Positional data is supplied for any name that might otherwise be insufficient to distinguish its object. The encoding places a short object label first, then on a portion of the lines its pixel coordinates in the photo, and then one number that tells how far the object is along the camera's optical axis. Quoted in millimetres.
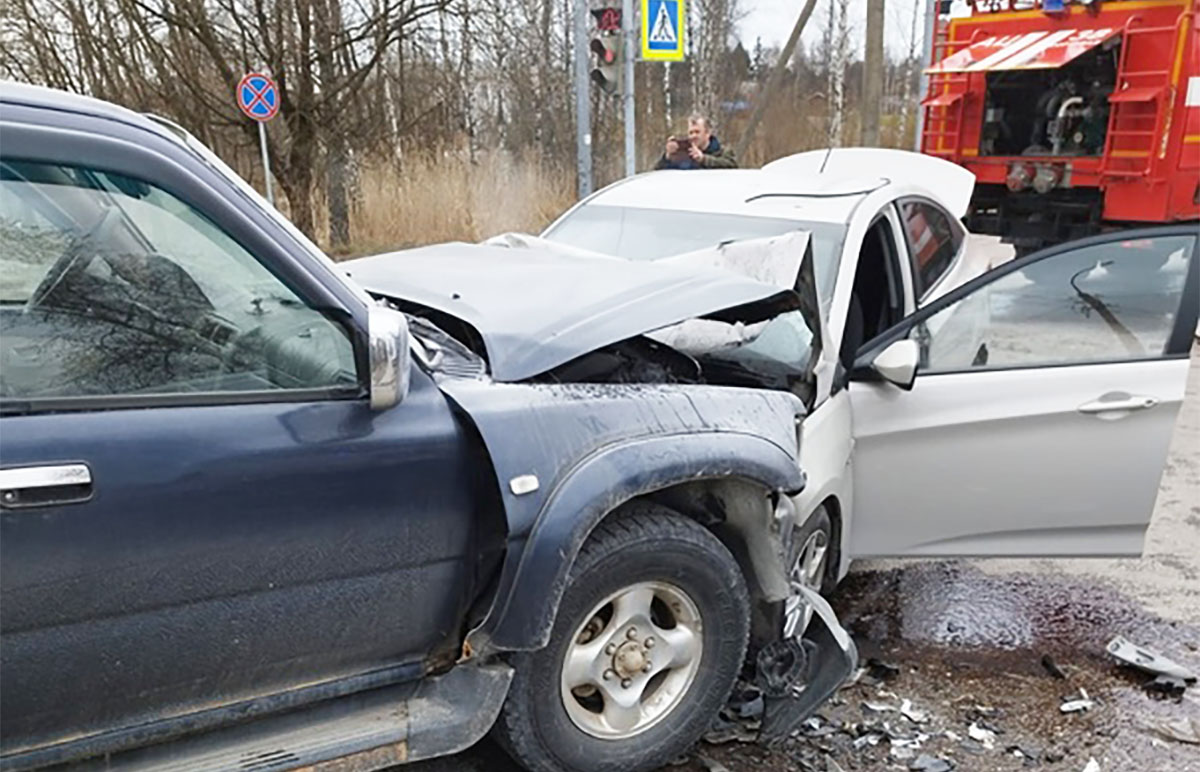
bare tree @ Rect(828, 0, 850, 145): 25172
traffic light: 9164
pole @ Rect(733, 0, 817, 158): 17781
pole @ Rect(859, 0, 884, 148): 16125
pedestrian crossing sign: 9172
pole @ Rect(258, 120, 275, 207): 10312
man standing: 8422
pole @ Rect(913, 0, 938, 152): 11055
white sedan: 3439
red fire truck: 8578
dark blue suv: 1902
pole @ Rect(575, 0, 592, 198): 9891
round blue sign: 10148
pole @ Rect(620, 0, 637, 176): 9008
